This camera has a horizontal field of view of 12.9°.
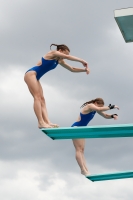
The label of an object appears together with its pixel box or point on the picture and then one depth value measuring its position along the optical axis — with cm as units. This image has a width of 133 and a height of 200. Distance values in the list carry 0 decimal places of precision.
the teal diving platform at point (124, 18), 1605
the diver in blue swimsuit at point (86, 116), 1775
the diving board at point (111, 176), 1885
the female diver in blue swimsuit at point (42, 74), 1557
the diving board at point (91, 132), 1512
